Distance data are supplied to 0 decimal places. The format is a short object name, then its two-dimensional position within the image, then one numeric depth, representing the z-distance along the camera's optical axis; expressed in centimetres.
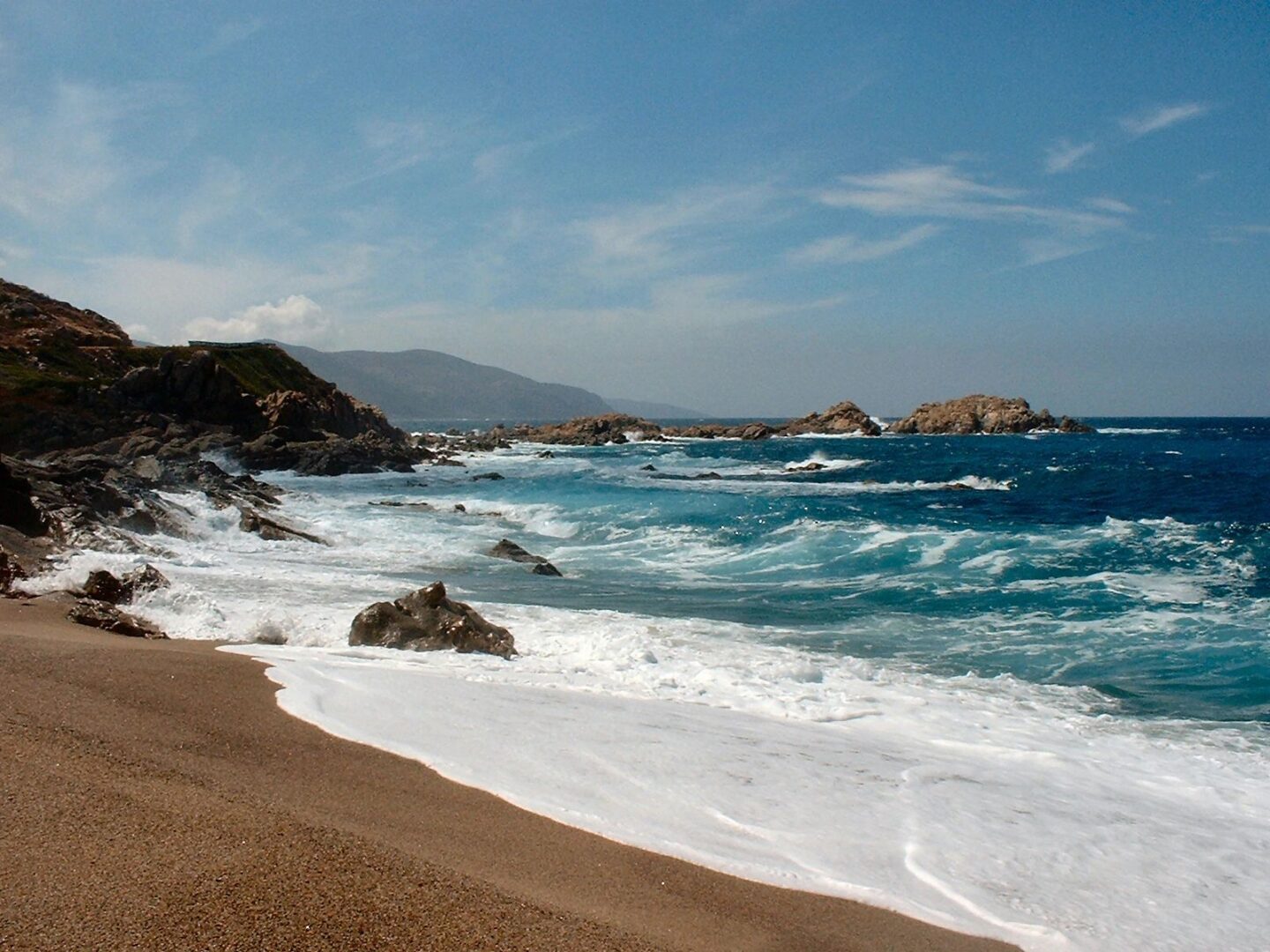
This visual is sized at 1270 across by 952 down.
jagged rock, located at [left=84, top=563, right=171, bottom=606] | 1112
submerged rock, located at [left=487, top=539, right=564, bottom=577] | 1936
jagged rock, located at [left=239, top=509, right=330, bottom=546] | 2131
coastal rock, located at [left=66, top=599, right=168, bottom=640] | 915
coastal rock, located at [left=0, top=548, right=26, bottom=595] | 1084
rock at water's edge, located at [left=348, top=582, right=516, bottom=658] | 1035
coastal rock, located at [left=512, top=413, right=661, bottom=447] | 10169
